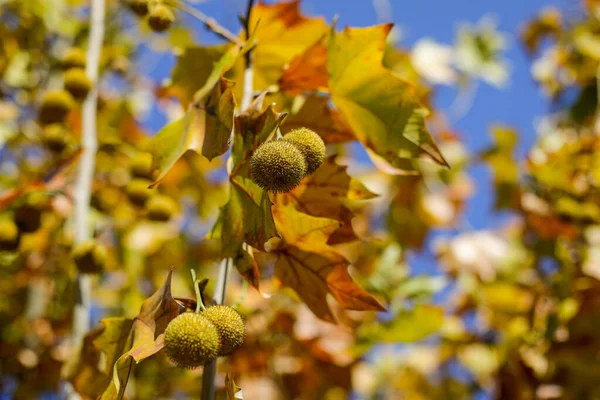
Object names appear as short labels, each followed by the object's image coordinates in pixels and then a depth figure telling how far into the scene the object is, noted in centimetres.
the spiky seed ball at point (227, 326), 63
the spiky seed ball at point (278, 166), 63
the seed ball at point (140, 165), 106
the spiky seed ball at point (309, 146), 66
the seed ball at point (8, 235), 95
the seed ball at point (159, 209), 104
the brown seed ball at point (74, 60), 109
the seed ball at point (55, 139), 105
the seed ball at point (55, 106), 106
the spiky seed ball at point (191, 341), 61
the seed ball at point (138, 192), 107
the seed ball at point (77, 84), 104
